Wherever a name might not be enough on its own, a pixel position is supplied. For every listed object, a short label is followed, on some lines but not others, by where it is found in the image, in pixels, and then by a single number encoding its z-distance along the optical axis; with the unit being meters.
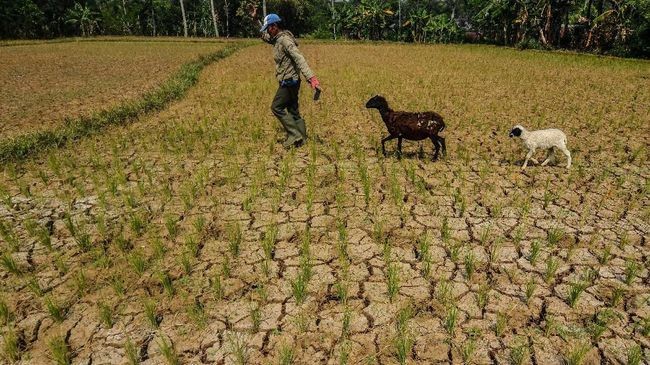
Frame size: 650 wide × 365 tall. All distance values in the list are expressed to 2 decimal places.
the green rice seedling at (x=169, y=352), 2.64
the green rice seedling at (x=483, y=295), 3.18
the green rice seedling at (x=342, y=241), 3.87
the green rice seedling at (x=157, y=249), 3.84
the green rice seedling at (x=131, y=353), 2.71
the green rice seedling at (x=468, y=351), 2.68
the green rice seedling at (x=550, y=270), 3.45
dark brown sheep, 5.68
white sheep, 5.51
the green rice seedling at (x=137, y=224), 4.29
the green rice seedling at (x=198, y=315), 3.03
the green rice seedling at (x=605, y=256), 3.67
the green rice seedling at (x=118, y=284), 3.31
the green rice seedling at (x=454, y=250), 3.76
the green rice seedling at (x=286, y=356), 2.68
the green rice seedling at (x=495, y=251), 3.75
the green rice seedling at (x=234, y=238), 3.93
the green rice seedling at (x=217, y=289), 3.32
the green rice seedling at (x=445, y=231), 4.11
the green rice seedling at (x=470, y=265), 3.54
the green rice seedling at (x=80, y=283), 3.35
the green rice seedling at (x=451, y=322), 2.92
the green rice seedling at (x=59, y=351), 2.64
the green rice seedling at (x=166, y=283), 3.33
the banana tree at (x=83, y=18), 48.08
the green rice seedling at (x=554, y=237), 3.99
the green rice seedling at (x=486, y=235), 4.03
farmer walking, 5.89
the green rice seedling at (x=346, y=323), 2.94
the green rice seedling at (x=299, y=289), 3.25
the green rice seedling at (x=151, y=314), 3.01
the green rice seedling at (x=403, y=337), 2.70
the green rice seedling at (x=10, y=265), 3.61
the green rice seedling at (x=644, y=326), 2.86
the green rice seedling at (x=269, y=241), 3.86
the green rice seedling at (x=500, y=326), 2.90
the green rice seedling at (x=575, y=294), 3.14
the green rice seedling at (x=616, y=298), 3.13
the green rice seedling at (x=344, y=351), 2.66
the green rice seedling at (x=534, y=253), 3.70
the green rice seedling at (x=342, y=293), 3.26
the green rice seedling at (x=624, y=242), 3.95
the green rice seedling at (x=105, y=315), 3.02
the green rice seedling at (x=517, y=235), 4.03
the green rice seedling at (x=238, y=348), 2.72
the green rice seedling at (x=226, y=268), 3.60
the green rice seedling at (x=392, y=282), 3.28
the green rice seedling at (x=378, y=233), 4.09
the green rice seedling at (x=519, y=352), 2.67
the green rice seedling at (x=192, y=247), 3.91
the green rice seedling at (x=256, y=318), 3.00
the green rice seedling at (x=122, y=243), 4.00
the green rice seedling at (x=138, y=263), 3.60
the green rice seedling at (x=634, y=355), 2.55
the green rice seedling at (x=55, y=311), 3.02
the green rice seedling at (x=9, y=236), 4.04
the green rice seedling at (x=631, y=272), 3.39
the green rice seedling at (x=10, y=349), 2.73
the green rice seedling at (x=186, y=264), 3.62
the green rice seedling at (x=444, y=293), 3.24
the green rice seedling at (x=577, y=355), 2.58
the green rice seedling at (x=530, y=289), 3.21
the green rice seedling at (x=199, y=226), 4.29
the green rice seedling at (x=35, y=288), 3.33
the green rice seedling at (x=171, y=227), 4.24
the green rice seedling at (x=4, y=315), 3.07
